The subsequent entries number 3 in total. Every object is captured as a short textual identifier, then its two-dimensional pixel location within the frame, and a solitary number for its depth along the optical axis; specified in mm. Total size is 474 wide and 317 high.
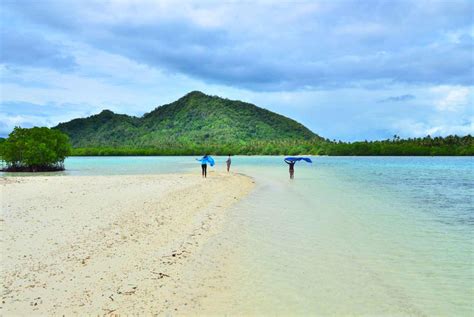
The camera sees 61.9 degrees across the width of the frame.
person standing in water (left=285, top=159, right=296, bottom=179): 38594
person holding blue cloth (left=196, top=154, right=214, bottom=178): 36125
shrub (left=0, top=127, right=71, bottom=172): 46062
